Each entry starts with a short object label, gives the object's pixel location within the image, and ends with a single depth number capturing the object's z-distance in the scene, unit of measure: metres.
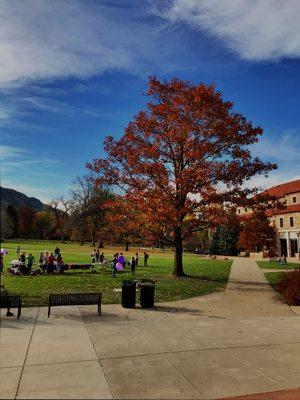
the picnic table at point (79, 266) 28.98
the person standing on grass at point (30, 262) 25.17
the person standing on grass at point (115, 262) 24.86
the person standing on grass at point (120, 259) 27.07
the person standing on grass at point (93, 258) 32.07
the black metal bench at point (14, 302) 11.57
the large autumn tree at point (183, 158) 23.66
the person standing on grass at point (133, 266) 26.67
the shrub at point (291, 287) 16.65
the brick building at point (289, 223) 63.00
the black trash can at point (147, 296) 14.57
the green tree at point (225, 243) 69.94
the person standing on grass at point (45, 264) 26.03
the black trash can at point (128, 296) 14.44
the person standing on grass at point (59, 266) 26.48
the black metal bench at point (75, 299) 12.41
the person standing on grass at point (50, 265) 25.47
